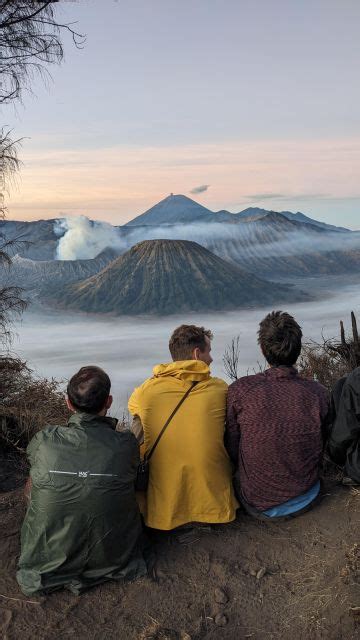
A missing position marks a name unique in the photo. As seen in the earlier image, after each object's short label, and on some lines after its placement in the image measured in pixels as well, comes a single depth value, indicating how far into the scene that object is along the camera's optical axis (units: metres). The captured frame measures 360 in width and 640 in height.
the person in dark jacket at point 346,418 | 3.60
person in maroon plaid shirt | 3.57
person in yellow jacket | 3.55
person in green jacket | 3.20
